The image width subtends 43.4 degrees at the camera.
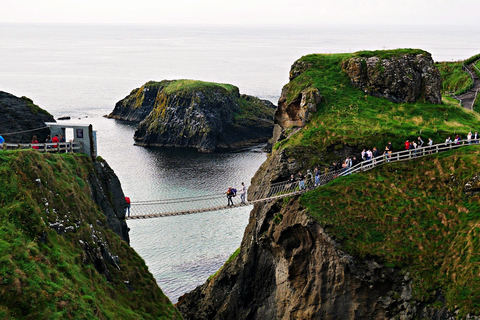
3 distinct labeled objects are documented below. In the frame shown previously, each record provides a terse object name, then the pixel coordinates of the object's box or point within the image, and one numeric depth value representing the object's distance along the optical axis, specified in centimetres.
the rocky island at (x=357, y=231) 4725
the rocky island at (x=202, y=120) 13725
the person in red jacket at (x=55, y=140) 4581
